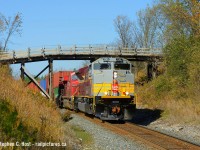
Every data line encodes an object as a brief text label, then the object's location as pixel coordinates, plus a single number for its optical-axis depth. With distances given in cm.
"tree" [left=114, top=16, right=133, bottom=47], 7575
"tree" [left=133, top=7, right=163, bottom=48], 6778
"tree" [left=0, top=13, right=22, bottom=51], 5684
